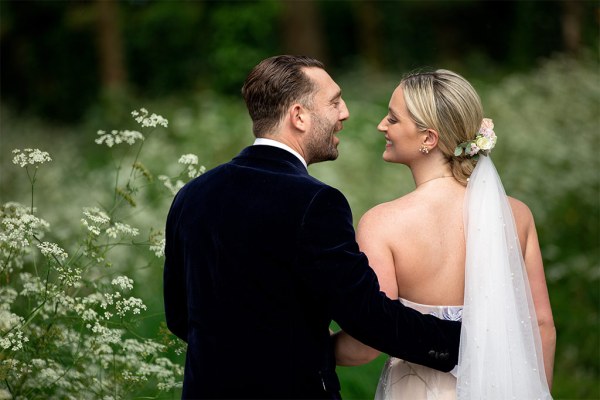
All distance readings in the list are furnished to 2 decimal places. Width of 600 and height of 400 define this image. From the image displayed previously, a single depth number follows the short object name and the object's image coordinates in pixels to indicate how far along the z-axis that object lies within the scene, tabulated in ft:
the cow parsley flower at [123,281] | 22.66
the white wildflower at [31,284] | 24.23
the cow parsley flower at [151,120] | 24.76
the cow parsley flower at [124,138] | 25.68
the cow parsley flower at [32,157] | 23.37
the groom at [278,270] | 17.88
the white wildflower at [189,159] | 25.31
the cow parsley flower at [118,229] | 23.93
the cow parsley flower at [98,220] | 23.15
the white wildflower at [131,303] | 22.80
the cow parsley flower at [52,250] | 22.37
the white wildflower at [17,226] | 22.55
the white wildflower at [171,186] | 26.06
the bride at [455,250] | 19.85
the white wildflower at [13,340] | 21.78
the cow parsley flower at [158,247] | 25.03
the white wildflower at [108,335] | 22.73
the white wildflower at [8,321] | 22.71
